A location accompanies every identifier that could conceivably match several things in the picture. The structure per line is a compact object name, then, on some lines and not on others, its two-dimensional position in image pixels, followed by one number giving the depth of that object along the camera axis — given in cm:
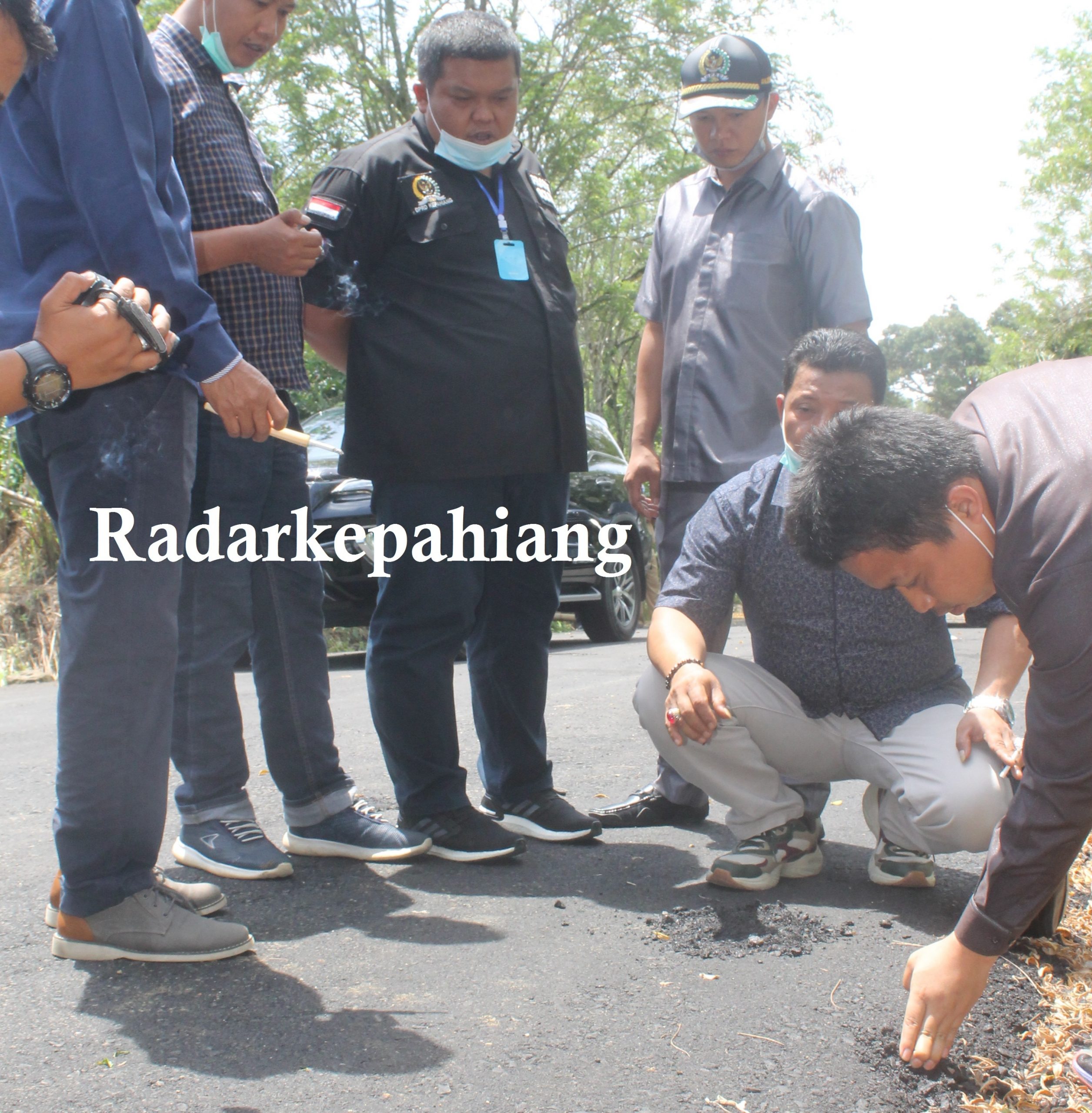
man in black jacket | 321
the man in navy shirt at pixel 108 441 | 222
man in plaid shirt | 288
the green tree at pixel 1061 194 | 3108
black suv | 701
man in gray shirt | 347
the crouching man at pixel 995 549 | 159
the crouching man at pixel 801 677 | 286
